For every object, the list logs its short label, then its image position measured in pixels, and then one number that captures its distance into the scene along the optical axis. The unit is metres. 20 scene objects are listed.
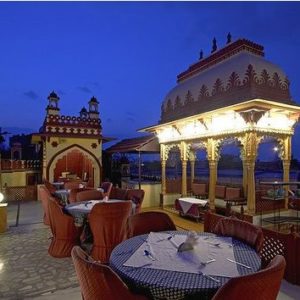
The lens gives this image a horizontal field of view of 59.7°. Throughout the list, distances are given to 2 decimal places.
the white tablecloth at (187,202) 9.13
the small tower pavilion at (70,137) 15.30
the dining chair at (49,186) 11.17
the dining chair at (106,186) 10.77
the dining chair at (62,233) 5.53
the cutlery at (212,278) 2.14
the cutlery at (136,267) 2.36
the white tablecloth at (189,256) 2.36
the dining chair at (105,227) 5.09
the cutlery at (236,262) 2.39
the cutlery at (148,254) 2.63
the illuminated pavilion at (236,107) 7.63
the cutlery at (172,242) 3.01
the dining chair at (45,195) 6.33
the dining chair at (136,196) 7.99
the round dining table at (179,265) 2.09
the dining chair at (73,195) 7.88
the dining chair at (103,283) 2.03
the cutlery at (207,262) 2.46
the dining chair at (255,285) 1.82
